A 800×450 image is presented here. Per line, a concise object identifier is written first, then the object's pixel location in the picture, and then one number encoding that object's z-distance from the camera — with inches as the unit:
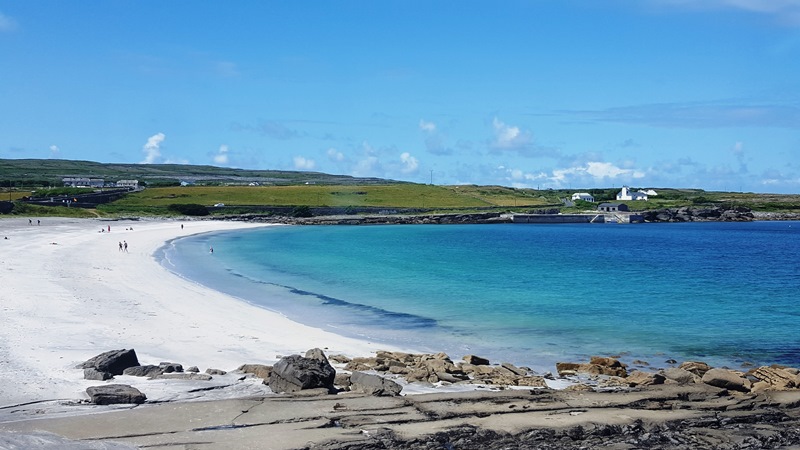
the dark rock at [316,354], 554.8
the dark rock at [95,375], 537.6
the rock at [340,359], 656.4
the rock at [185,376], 554.3
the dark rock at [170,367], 571.5
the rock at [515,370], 622.5
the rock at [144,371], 558.4
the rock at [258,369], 563.4
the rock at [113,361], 550.9
